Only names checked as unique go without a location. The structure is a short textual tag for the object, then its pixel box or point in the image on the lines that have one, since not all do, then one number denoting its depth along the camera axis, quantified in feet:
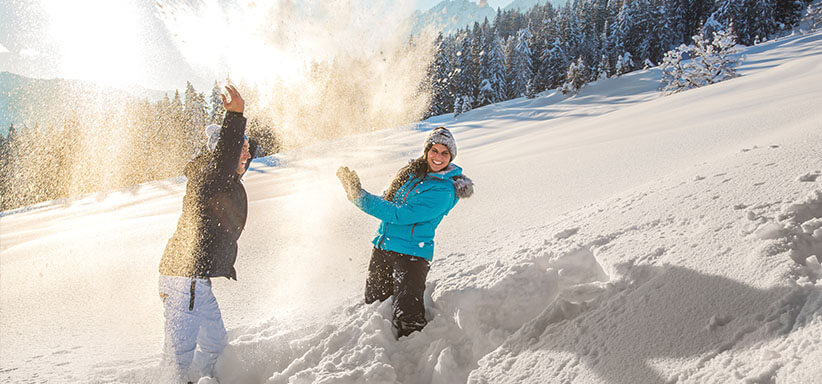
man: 7.26
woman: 7.63
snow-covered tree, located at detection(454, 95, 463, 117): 125.67
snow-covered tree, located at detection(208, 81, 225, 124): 90.84
